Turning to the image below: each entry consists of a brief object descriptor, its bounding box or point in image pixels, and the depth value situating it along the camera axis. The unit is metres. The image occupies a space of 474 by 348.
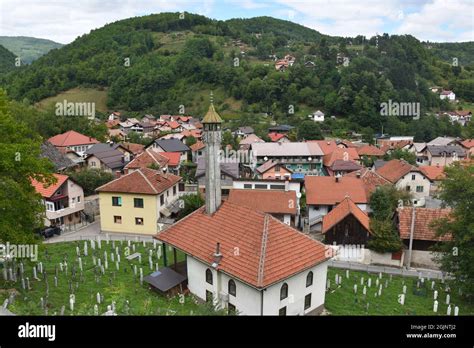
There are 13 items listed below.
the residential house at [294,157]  61.41
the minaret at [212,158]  24.55
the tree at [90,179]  44.22
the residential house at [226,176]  44.84
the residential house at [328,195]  37.53
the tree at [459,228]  23.05
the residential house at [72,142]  60.56
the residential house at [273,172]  50.50
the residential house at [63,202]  34.88
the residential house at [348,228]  29.62
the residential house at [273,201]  36.12
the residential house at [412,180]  46.06
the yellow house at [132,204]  34.47
